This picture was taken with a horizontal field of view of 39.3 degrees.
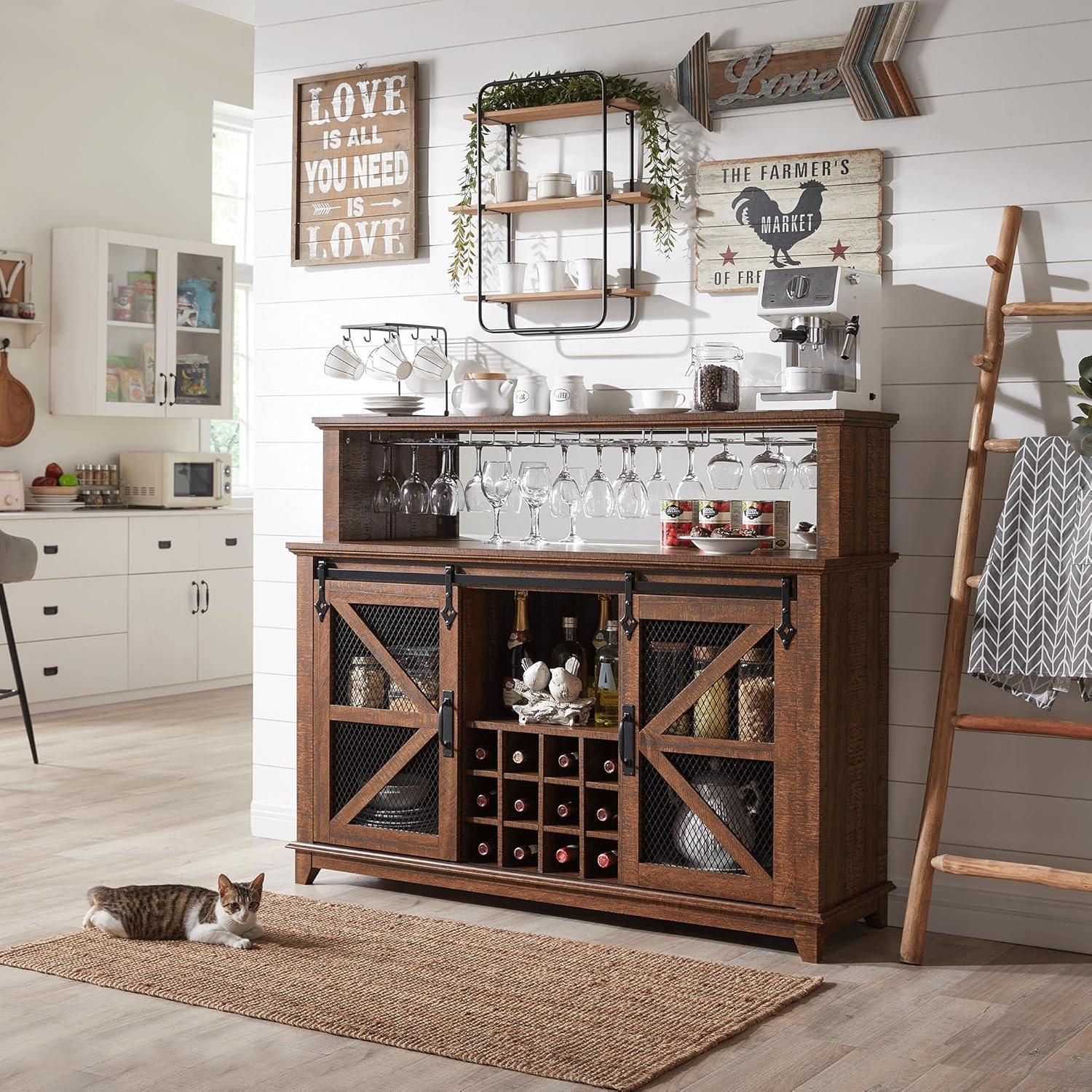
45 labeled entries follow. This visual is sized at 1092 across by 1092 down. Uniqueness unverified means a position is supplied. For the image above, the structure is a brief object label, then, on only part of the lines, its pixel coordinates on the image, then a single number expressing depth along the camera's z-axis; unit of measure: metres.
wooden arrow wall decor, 3.76
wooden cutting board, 6.94
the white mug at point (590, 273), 4.16
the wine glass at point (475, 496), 4.19
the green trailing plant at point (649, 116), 4.10
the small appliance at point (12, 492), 6.82
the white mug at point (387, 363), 4.31
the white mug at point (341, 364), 4.36
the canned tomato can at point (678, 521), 3.87
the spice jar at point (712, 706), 3.61
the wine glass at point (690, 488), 3.93
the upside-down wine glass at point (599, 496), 3.96
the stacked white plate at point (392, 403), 4.24
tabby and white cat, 3.54
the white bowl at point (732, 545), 3.67
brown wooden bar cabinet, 3.52
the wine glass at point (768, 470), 3.81
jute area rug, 2.92
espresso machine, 3.60
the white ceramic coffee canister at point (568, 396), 4.07
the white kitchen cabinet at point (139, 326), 7.17
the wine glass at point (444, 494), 4.32
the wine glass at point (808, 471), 3.78
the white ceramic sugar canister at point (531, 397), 4.12
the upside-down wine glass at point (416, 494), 4.32
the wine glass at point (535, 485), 4.09
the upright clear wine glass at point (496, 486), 4.13
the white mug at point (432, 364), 4.26
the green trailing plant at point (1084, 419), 3.40
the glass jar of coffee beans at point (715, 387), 3.77
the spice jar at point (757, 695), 3.56
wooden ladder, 3.51
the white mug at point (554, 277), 4.20
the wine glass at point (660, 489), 4.03
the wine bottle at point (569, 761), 3.84
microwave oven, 7.45
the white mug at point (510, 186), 4.26
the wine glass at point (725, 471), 3.89
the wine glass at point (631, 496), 3.93
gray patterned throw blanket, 3.42
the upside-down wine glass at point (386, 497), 4.38
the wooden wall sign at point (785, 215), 3.85
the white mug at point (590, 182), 4.14
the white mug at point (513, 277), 4.27
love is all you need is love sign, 4.51
